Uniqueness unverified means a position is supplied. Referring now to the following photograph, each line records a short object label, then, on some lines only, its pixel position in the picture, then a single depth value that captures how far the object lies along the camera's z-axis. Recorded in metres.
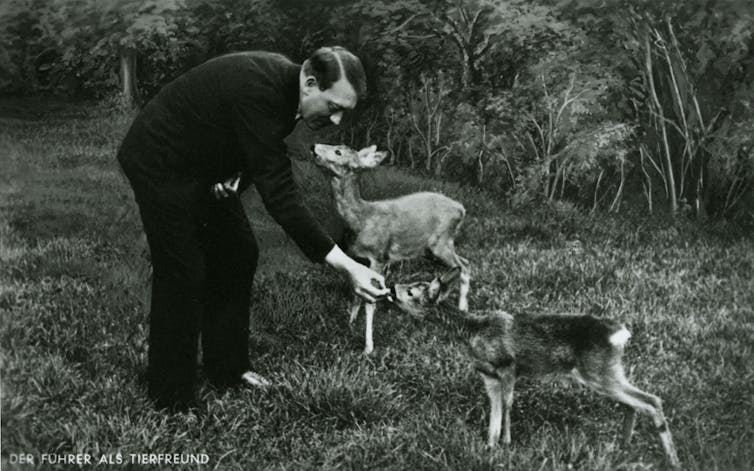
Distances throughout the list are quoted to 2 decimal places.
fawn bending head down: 3.57
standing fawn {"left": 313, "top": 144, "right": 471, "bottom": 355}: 4.91
